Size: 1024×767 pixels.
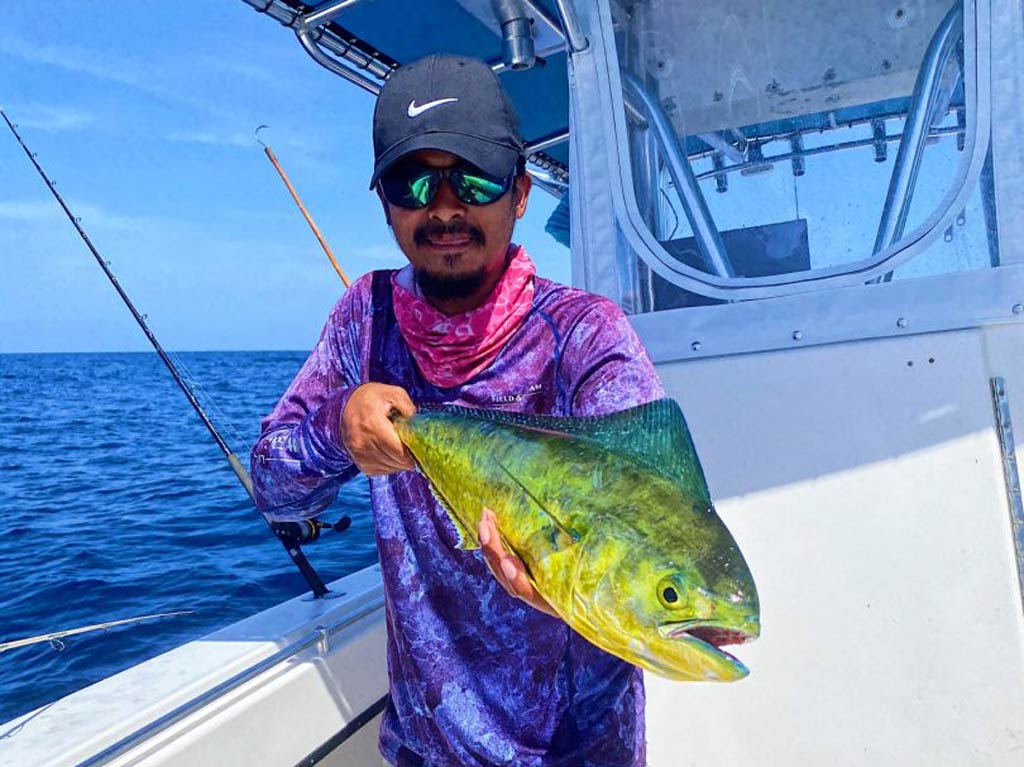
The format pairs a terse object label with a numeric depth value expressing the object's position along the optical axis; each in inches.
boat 88.8
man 65.2
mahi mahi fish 46.3
